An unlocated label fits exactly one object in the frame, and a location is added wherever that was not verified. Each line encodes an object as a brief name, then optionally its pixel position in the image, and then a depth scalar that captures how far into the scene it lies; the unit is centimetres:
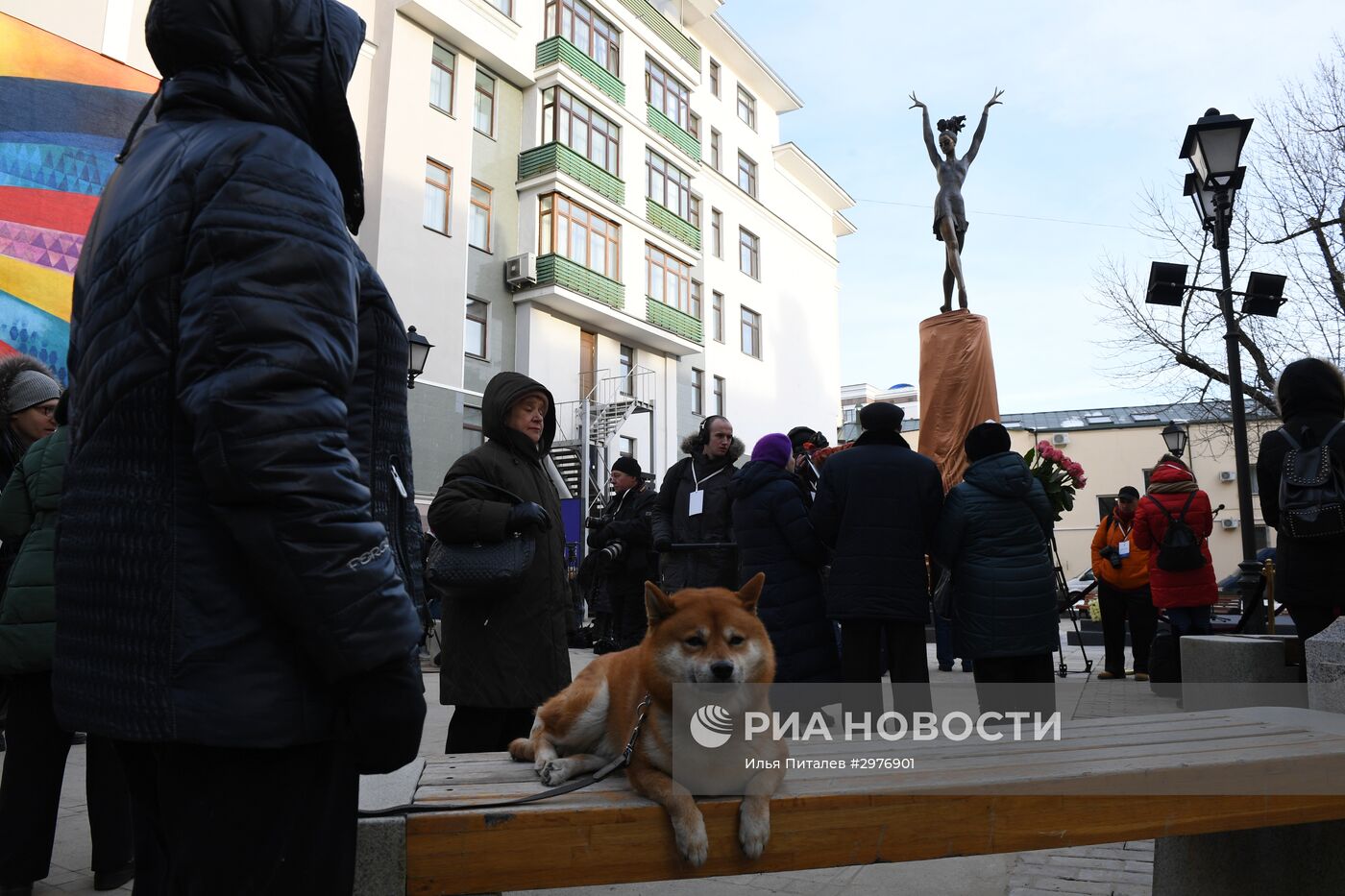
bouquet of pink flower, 846
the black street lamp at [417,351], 1207
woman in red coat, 821
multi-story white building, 2238
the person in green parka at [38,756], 338
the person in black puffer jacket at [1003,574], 545
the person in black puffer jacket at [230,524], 138
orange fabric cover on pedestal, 1213
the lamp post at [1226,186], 882
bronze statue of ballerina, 1316
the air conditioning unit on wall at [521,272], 2514
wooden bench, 204
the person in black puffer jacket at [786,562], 553
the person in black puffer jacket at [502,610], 371
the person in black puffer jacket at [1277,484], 479
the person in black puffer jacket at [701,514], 708
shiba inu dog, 212
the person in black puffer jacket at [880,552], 534
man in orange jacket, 958
